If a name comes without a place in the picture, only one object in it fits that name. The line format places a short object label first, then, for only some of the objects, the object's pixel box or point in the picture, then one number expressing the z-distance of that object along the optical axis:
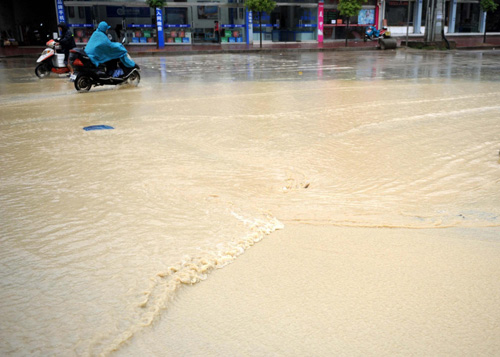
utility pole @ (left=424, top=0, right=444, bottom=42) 25.34
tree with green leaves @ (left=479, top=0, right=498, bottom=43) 33.66
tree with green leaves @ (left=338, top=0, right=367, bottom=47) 29.09
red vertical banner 33.16
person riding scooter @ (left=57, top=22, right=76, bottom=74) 12.31
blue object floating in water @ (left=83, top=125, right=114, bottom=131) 6.67
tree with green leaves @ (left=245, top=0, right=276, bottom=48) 27.10
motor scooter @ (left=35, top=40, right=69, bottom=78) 12.60
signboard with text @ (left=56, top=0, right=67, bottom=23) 28.02
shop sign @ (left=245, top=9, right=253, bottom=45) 31.69
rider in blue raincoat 10.35
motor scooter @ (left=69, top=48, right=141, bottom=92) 10.23
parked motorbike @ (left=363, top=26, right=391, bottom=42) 32.59
